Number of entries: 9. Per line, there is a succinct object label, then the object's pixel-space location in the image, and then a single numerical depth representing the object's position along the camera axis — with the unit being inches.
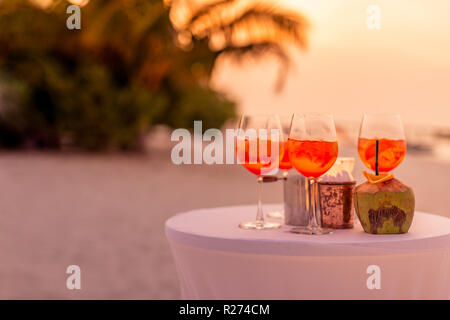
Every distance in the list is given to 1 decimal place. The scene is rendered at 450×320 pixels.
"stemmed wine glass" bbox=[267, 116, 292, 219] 84.5
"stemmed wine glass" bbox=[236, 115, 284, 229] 80.4
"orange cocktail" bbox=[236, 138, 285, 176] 80.3
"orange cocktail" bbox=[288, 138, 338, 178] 76.3
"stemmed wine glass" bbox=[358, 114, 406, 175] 84.3
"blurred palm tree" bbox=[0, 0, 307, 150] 533.0
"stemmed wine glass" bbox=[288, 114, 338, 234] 76.4
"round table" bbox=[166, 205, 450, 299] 73.1
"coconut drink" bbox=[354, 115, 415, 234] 77.9
